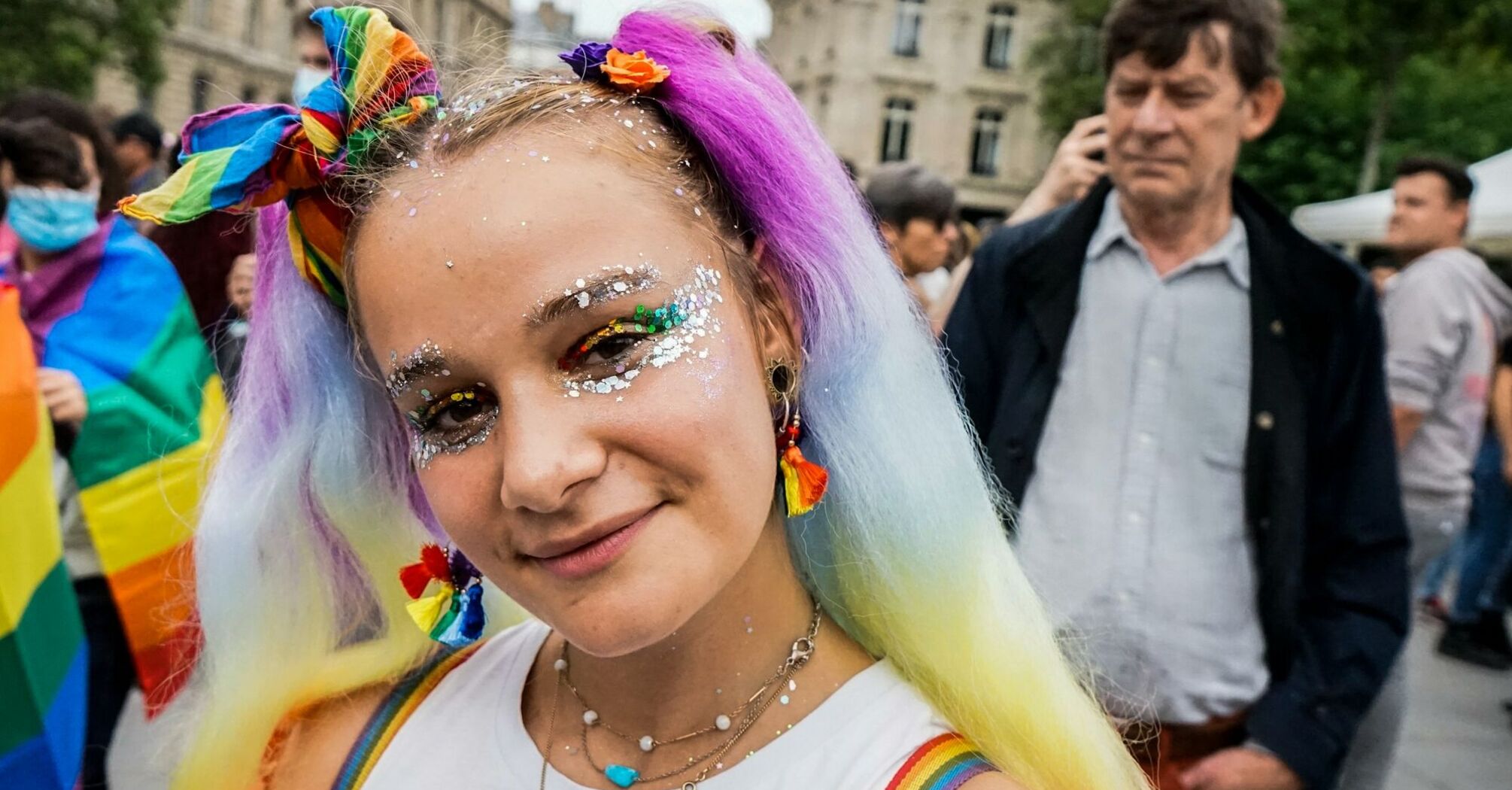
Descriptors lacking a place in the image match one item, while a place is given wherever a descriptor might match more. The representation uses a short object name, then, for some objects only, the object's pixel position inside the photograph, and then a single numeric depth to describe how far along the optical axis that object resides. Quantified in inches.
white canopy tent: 342.6
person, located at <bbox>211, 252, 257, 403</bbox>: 119.0
